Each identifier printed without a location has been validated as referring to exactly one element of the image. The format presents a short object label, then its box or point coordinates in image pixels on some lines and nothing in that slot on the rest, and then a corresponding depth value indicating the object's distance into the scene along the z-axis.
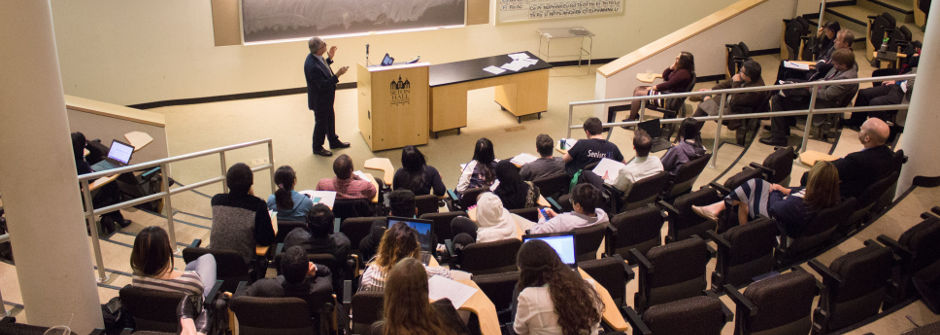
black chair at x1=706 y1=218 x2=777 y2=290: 4.97
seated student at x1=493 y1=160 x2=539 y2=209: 5.98
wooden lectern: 8.83
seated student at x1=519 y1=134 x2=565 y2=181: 6.77
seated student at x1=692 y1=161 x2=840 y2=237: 5.20
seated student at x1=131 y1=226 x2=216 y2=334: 4.19
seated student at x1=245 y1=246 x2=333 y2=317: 4.24
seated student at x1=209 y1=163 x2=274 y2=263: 5.20
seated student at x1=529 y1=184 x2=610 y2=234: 5.14
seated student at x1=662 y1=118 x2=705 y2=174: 6.68
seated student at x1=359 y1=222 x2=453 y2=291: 4.35
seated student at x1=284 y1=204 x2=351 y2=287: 4.90
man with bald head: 5.73
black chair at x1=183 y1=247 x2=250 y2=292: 4.82
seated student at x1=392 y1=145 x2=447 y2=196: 6.40
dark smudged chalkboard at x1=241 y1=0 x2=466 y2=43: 10.37
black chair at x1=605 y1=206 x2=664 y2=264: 5.28
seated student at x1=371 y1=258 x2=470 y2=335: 3.36
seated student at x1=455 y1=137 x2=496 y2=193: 6.49
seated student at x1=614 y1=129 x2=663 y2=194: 6.28
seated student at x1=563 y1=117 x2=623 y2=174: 6.92
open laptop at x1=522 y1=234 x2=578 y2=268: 4.67
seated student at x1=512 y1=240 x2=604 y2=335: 3.66
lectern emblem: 8.91
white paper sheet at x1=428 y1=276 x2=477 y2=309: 4.14
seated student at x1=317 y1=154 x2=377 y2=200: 6.18
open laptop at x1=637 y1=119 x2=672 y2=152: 7.79
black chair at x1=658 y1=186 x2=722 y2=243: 5.70
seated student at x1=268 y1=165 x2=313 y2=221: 5.61
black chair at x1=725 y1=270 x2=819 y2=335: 4.13
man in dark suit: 8.59
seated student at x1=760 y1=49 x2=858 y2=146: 7.92
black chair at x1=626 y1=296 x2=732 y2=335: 3.87
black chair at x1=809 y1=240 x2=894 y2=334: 4.45
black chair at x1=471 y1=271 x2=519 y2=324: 4.36
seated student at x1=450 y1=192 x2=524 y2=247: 5.16
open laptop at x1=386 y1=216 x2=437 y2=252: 5.01
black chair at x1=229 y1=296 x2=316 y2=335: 4.11
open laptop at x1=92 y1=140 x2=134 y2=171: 7.20
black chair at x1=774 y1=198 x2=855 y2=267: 5.18
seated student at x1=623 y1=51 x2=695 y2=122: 9.12
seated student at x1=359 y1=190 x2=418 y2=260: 5.13
